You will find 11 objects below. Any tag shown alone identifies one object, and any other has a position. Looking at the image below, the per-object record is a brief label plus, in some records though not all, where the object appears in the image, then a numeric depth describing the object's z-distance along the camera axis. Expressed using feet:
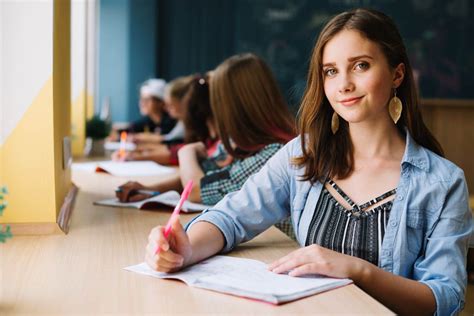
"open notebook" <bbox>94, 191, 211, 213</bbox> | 6.80
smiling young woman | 4.24
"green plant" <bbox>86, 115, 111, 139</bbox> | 13.16
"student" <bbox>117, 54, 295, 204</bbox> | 7.77
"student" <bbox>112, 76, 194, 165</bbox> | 13.76
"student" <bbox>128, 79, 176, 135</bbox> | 18.58
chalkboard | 22.07
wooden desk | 3.55
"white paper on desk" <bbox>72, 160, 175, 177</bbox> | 9.88
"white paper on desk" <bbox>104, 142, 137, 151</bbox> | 13.53
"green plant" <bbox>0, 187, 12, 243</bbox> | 3.29
